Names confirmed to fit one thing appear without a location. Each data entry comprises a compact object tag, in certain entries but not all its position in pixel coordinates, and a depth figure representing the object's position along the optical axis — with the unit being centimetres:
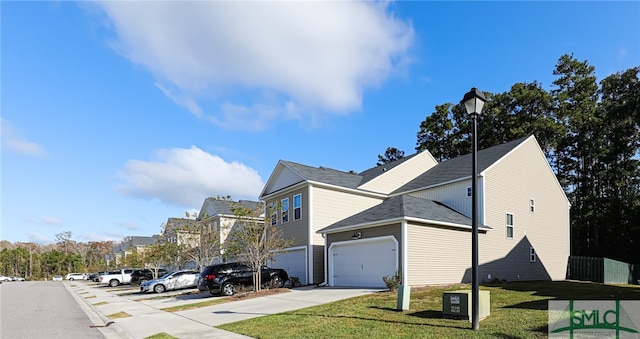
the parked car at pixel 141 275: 3905
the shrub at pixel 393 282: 1756
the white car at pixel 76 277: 7194
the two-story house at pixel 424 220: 2016
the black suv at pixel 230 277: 2070
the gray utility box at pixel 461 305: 1031
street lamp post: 922
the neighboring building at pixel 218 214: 3944
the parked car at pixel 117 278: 4069
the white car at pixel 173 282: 2746
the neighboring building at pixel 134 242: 7148
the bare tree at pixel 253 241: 2036
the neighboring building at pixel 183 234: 3003
